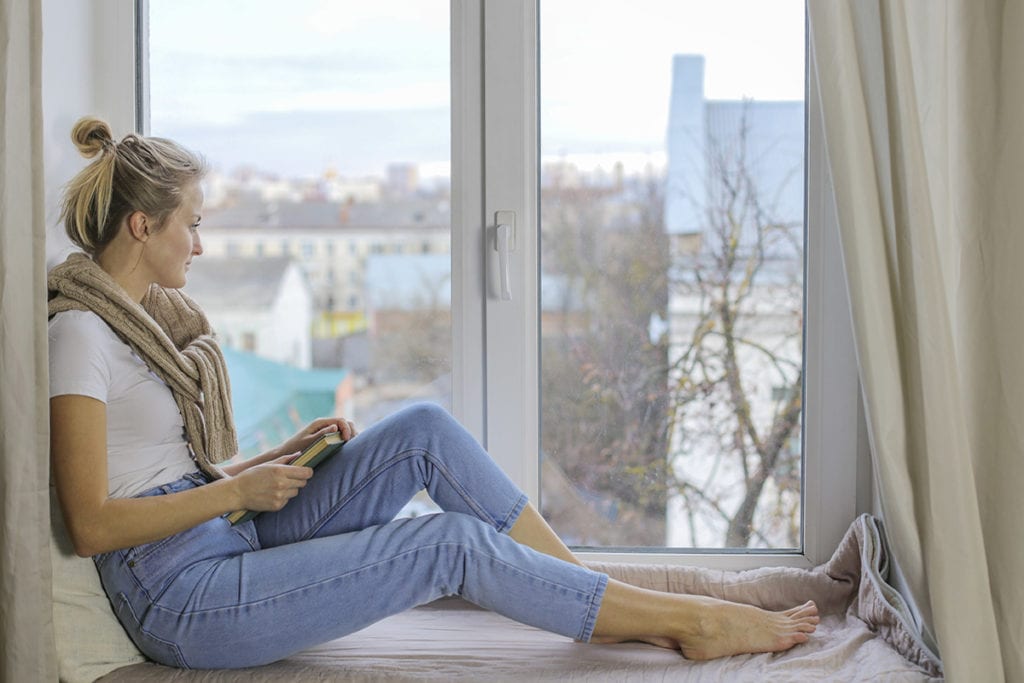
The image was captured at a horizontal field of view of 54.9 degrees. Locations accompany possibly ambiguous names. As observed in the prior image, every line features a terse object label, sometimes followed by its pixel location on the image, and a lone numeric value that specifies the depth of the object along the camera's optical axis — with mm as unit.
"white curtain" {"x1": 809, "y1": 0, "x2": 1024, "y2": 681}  1440
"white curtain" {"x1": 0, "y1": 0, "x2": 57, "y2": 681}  1395
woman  1468
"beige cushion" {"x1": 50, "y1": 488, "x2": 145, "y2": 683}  1485
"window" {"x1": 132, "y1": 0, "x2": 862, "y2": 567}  1955
